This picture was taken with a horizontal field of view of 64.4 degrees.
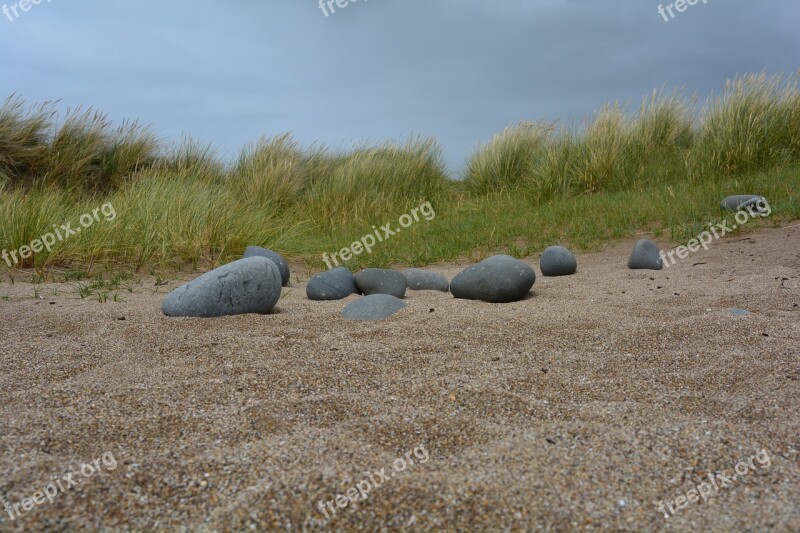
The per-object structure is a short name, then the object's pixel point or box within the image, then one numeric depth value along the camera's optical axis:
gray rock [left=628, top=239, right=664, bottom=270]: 4.95
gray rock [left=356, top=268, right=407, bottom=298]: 4.09
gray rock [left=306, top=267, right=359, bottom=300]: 4.14
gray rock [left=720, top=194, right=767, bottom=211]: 6.32
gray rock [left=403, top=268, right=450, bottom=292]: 4.47
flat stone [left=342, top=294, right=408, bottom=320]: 3.26
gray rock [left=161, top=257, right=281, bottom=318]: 3.32
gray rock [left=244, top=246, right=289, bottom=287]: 4.81
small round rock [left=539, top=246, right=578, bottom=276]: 4.94
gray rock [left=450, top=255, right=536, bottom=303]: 3.78
